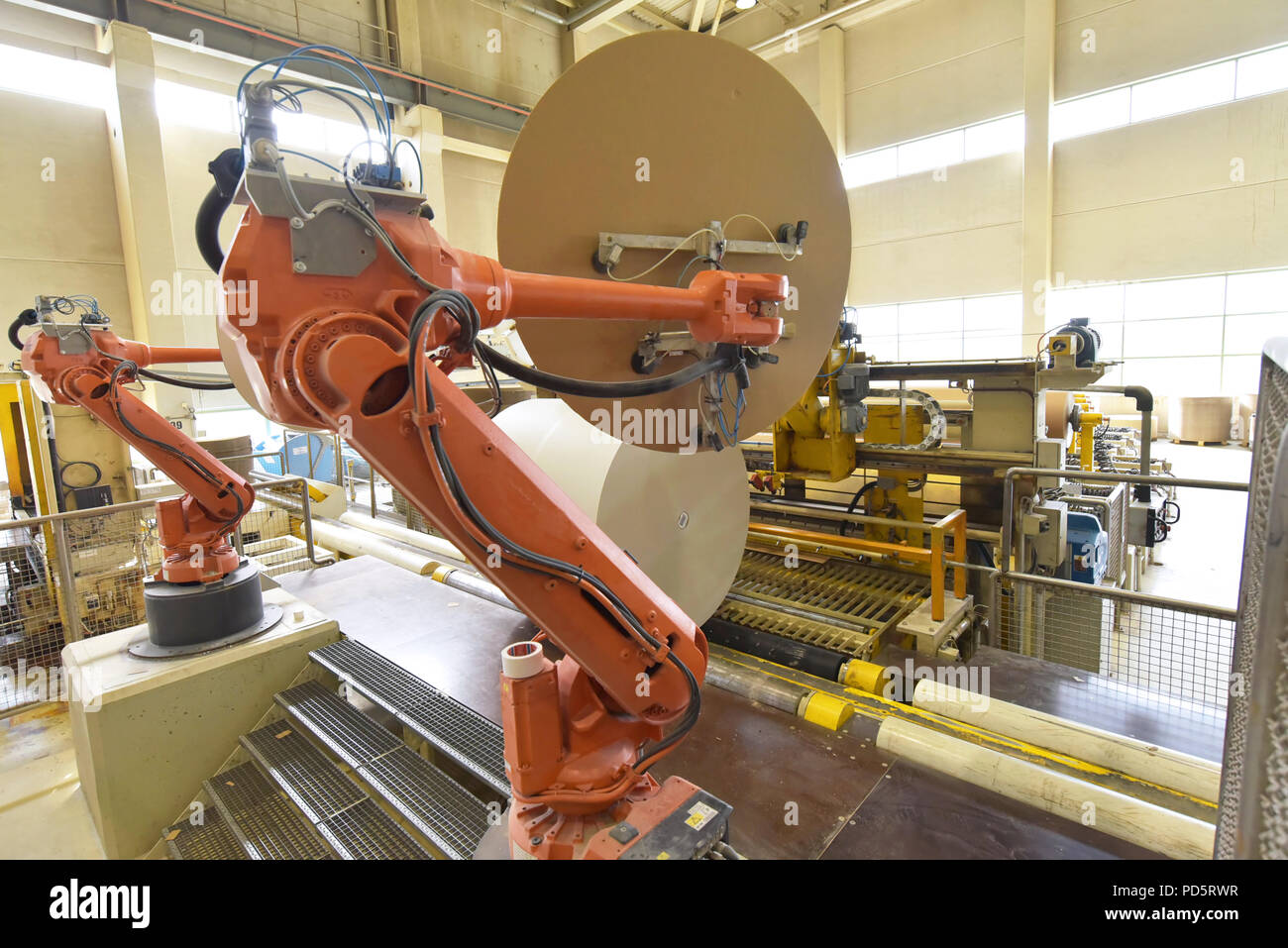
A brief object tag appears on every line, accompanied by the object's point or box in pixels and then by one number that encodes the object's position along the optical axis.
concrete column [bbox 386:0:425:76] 9.93
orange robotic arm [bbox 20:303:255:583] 2.35
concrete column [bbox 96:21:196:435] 7.67
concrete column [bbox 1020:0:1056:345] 10.21
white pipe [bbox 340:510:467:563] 5.07
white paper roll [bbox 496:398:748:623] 2.48
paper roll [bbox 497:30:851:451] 1.64
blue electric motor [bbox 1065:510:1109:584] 4.83
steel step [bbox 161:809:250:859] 2.31
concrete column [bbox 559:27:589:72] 12.01
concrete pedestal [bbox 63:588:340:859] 2.41
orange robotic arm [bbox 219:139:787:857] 1.03
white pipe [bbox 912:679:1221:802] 2.10
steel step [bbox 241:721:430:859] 2.05
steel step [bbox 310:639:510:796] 2.29
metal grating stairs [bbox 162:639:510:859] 2.09
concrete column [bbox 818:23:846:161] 12.19
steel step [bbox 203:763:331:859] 2.16
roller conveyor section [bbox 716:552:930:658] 3.62
